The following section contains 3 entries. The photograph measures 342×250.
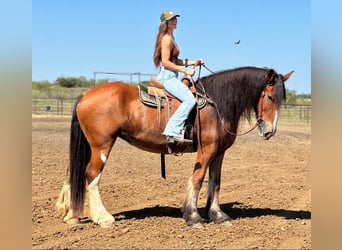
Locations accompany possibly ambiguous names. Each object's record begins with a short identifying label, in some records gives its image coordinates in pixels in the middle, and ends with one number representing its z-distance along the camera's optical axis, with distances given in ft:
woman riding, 15.40
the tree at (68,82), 161.17
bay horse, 15.51
